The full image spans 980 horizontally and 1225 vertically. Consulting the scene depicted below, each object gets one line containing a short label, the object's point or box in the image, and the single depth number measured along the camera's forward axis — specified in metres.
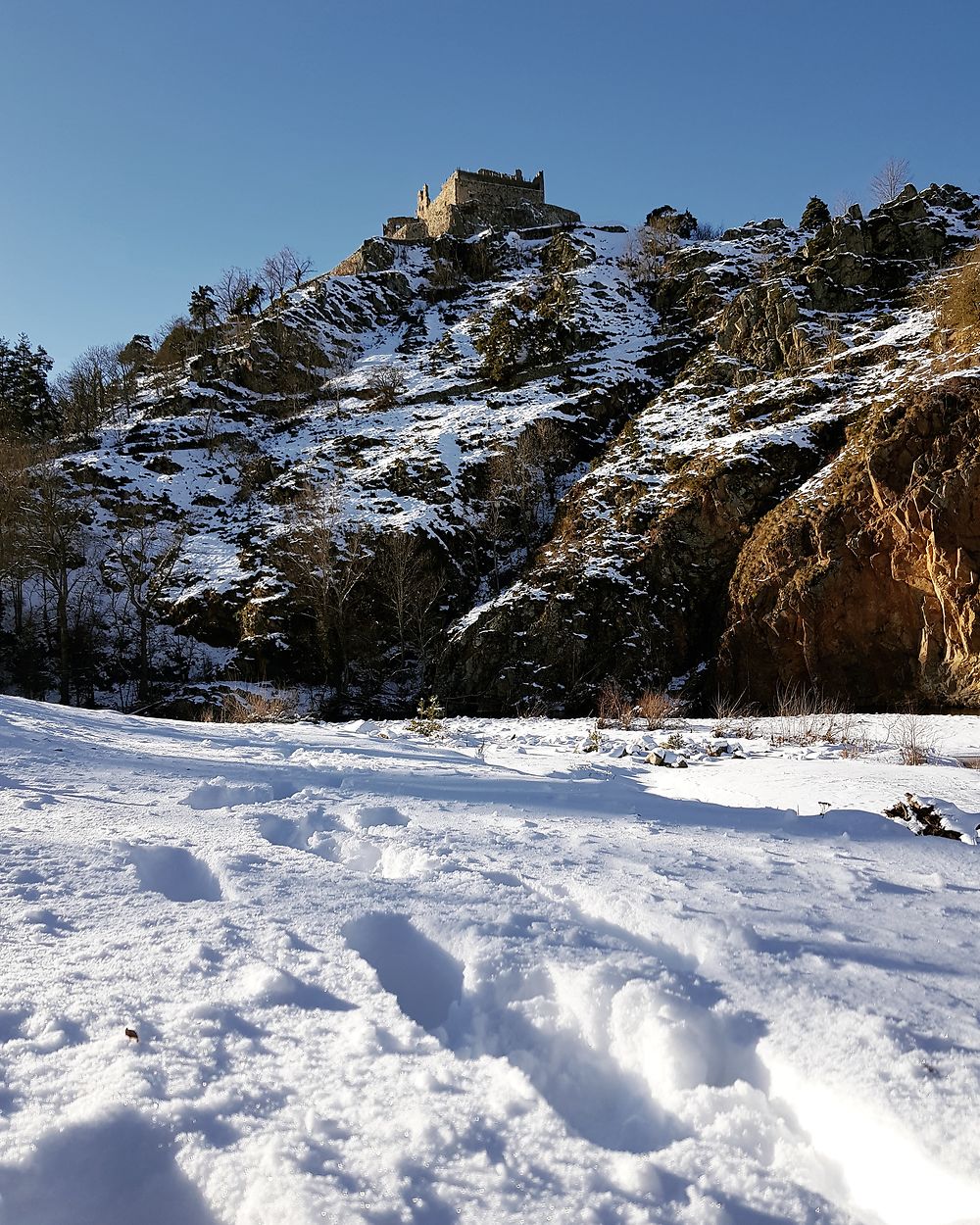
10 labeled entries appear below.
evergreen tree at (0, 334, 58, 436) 35.22
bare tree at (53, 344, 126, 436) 35.94
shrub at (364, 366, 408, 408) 32.75
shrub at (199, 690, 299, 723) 11.03
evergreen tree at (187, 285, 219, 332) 45.06
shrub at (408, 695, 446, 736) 8.91
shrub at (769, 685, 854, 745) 7.45
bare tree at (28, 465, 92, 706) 22.94
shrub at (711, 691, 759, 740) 8.11
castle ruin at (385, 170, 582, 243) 52.94
